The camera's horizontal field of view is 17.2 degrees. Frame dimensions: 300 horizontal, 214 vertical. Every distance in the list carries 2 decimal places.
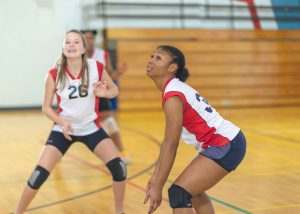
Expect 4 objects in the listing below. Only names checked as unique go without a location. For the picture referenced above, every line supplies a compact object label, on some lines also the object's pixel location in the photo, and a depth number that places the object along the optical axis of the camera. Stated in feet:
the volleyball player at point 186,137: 20.25
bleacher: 88.71
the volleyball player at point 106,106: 42.22
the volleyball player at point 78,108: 28.42
